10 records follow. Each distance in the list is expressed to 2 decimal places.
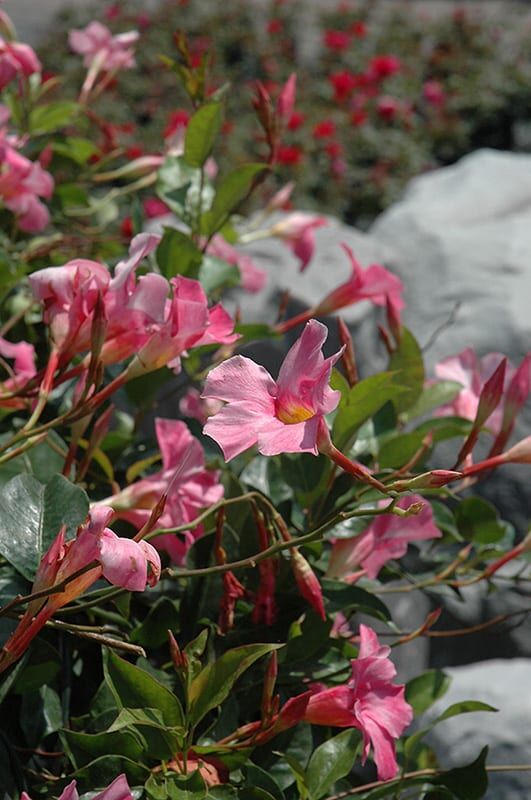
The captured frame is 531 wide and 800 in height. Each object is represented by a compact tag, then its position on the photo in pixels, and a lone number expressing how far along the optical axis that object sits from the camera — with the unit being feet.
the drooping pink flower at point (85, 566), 5.50
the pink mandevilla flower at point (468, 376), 6.47
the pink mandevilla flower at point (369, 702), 5.81
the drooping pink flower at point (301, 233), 7.21
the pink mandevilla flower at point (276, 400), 5.54
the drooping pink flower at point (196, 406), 6.50
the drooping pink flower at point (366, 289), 6.47
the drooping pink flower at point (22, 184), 6.50
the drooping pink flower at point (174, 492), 5.94
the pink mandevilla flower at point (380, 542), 6.05
